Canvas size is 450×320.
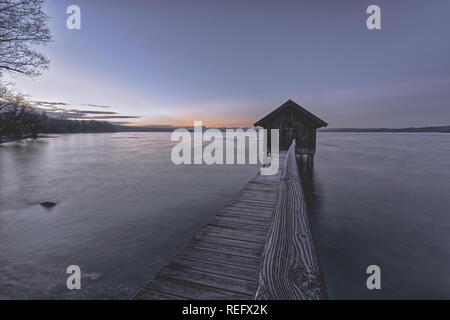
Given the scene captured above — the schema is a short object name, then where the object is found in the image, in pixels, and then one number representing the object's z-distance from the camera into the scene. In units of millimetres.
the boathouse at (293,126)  18953
